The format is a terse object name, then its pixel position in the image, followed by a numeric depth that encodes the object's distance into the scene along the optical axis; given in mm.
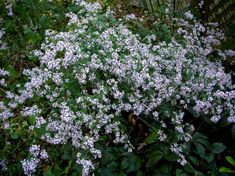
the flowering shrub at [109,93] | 1888
